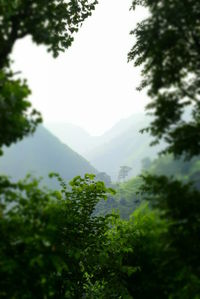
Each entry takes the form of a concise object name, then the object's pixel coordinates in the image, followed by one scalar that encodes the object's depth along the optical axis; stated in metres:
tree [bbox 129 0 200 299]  5.84
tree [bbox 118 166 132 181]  175.25
